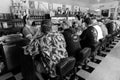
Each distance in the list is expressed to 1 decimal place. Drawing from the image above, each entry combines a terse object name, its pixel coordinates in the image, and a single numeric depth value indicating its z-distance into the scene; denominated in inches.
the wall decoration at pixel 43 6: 193.7
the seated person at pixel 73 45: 63.4
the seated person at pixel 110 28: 125.7
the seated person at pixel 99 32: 92.7
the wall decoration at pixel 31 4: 176.7
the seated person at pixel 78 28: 95.0
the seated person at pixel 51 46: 50.8
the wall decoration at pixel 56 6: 225.5
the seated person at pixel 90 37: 81.0
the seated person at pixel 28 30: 107.6
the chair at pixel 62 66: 47.9
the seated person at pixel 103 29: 109.1
